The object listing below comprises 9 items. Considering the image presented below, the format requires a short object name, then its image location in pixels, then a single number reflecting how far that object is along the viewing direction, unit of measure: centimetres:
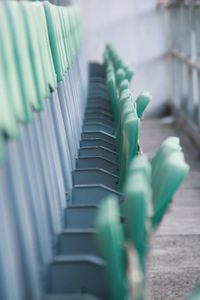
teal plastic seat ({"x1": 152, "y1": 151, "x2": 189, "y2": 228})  344
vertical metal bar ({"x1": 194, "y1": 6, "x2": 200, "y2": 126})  1414
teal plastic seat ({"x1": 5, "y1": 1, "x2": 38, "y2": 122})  333
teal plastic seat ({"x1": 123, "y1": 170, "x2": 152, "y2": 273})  297
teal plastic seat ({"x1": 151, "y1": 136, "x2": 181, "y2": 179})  400
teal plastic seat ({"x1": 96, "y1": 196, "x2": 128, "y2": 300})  274
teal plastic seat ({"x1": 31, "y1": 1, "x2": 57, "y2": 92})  429
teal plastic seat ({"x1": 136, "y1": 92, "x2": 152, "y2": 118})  597
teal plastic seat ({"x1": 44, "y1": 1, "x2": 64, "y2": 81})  530
